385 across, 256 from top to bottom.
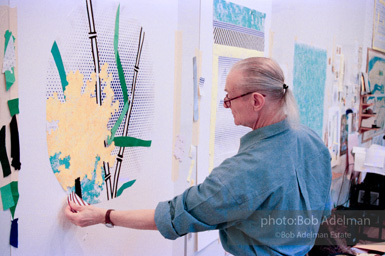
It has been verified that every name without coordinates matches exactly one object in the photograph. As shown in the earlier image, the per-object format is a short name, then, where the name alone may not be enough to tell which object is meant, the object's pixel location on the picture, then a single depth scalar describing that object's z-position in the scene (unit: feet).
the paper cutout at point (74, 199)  4.14
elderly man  3.90
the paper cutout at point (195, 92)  5.89
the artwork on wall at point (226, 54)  6.40
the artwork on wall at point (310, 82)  9.29
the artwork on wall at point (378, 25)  14.66
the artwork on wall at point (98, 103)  3.95
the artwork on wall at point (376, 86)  14.78
